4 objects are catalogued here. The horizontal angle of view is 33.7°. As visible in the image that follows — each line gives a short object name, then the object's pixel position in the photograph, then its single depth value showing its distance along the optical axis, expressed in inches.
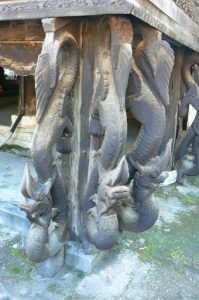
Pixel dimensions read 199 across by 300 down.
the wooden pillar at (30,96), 156.6
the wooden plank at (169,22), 58.4
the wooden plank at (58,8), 55.2
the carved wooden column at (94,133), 62.5
